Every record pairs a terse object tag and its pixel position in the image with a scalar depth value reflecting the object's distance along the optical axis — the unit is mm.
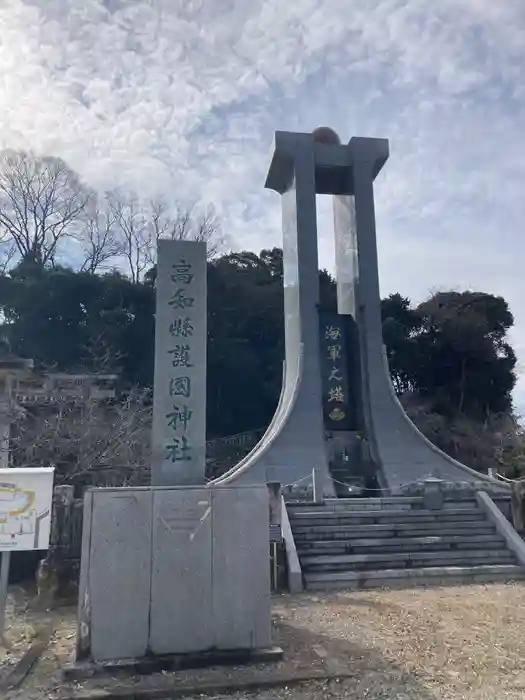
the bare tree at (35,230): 23781
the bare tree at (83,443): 11328
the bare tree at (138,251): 26047
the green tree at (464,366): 24469
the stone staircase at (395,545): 8414
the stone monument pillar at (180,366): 5387
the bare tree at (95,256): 24984
